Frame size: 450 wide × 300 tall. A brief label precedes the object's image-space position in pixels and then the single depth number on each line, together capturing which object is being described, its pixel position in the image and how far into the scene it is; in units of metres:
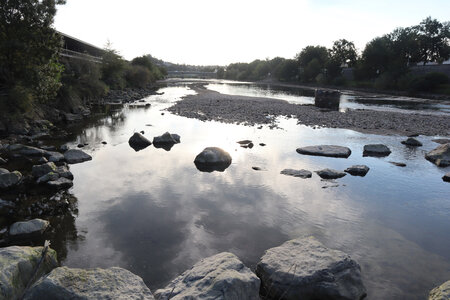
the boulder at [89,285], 5.02
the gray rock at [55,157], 15.64
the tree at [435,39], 102.81
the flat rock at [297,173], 14.36
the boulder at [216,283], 5.18
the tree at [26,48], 19.92
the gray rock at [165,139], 20.50
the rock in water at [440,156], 16.92
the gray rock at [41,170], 13.14
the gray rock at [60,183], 12.34
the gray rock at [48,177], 12.59
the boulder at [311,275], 6.12
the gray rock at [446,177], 14.56
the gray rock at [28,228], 8.77
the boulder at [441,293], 5.84
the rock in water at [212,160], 15.78
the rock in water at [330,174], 14.37
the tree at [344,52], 136.00
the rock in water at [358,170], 15.06
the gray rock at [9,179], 11.96
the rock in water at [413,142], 21.05
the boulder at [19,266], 5.12
